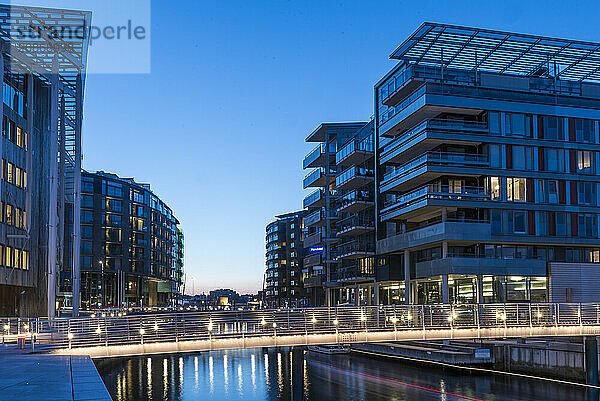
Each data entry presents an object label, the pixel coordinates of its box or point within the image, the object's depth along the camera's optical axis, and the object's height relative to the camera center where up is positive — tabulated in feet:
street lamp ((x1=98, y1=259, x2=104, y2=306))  489.91 -6.80
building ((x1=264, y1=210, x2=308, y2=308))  617.86 -28.65
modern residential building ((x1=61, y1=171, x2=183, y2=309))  496.23 +20.20
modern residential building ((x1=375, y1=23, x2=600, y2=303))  233.96 +30.82
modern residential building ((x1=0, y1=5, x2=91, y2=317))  170.19 +36.41
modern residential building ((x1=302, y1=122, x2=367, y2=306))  348.59 +33.71
